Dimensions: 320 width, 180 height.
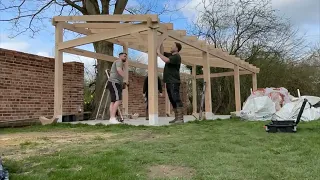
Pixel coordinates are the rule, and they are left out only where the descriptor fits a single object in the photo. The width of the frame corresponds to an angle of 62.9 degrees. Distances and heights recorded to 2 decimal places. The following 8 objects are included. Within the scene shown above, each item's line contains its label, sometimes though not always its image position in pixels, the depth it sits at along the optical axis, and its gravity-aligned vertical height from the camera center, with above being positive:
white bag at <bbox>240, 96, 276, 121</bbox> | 6.98 -0.28
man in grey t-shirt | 5.46 +0.34
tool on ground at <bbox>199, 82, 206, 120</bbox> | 6.87 +0.04
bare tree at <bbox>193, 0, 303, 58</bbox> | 12.39 +3.49
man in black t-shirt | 5.62 +0.43
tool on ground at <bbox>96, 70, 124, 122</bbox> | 7.51 -0.13
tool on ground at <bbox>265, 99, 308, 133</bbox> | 4.18 -0.44
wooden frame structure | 5.20 +1.47
